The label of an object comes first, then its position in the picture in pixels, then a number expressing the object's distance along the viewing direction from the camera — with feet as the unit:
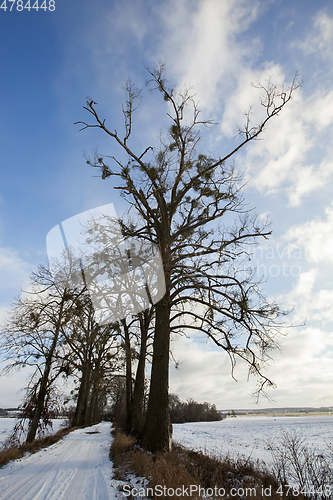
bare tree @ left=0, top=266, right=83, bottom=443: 39.04
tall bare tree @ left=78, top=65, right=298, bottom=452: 23.66
